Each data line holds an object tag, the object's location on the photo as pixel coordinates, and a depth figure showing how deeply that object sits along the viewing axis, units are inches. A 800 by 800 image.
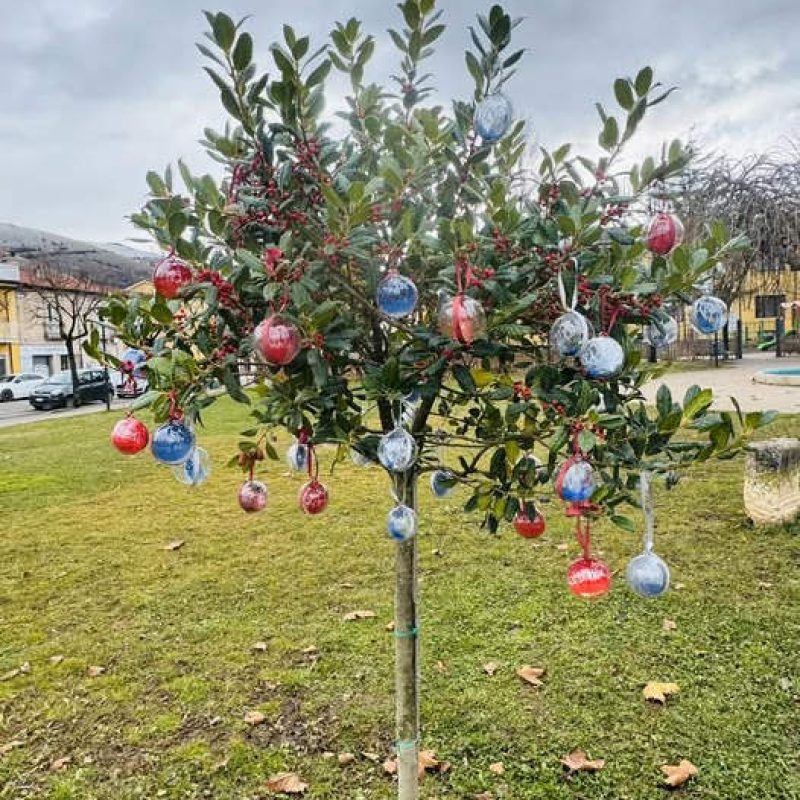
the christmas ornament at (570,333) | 56.6
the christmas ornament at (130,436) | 65.1
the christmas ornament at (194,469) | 73.5
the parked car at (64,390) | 927.0
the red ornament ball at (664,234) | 64.6
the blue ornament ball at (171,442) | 62.3
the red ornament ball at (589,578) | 68.0
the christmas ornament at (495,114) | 64.2
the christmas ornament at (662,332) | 67.7
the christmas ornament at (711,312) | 68.0
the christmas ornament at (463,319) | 56.7
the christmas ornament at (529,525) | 76.4
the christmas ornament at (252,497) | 85.2
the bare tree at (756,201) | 712.4
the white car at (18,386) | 1115.3
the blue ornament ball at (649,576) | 69.4
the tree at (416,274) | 59.7
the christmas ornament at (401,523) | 73.5
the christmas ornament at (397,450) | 66.0
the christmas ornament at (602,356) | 57.4
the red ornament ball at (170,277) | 61.9
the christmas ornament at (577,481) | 58.7
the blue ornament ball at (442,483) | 79.9
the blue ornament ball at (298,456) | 79.7
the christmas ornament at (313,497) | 85.8
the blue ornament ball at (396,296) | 60.0
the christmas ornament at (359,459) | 82.9
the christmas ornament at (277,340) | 57.1
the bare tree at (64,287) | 1037.2
